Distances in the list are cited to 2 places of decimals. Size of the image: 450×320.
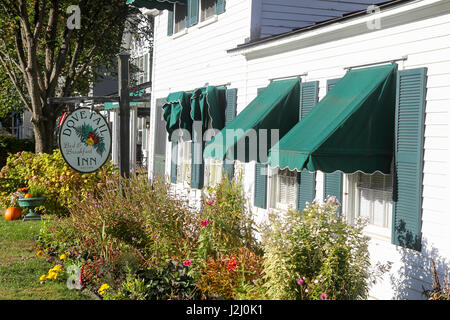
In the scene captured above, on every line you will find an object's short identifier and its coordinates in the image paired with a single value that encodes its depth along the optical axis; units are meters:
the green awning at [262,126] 8.76
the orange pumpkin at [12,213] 13.92
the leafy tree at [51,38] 17.55
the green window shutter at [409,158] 6.53
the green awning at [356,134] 6.78
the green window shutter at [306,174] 8.55
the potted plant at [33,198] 13.31
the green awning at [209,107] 11.38
